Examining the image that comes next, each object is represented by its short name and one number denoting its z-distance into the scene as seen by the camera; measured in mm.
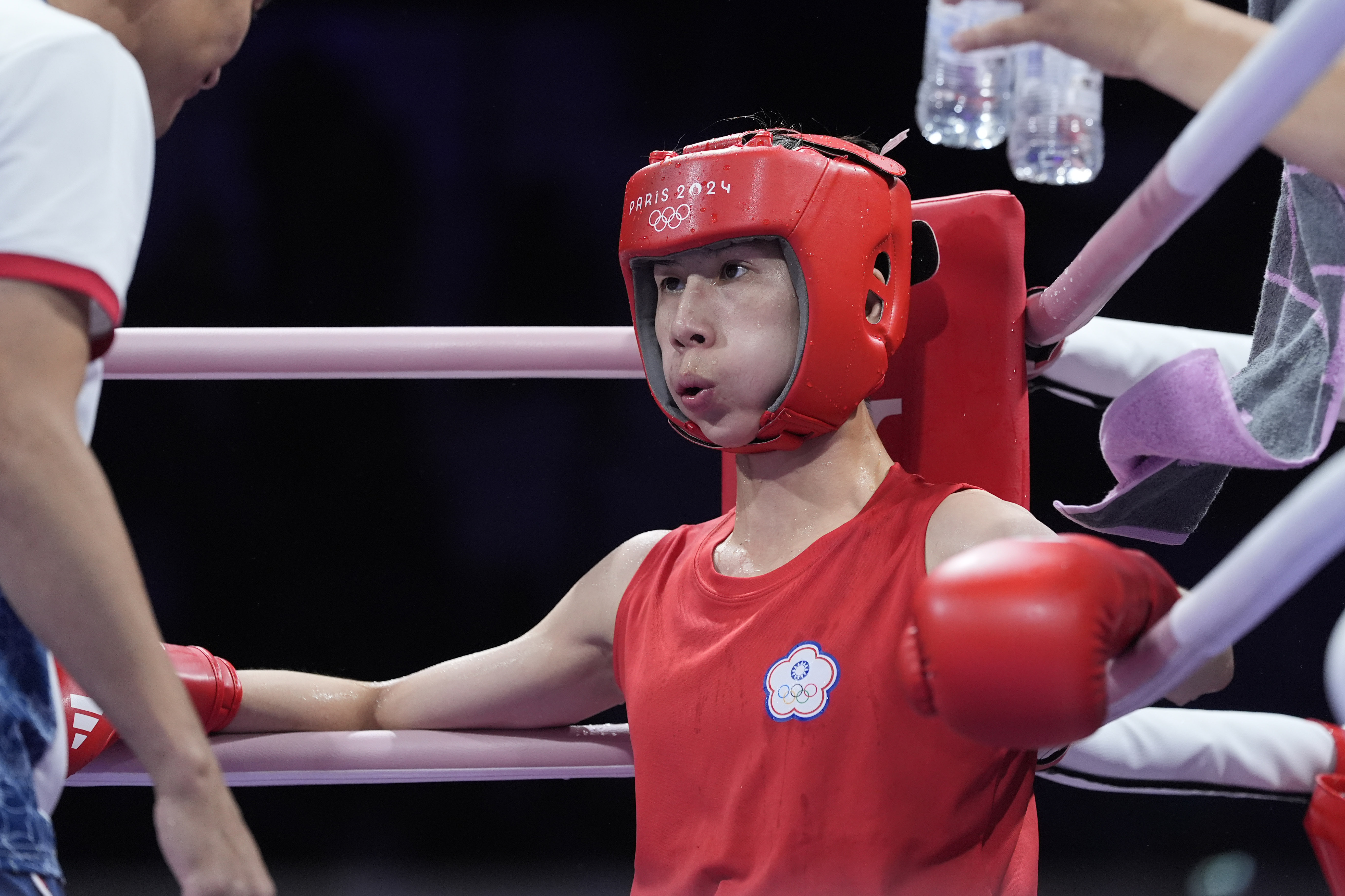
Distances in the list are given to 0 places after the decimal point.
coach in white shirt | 5587
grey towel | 5840
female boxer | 5934
